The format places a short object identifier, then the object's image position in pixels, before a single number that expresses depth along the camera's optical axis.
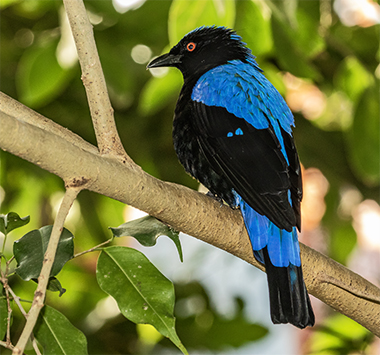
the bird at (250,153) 3.99
